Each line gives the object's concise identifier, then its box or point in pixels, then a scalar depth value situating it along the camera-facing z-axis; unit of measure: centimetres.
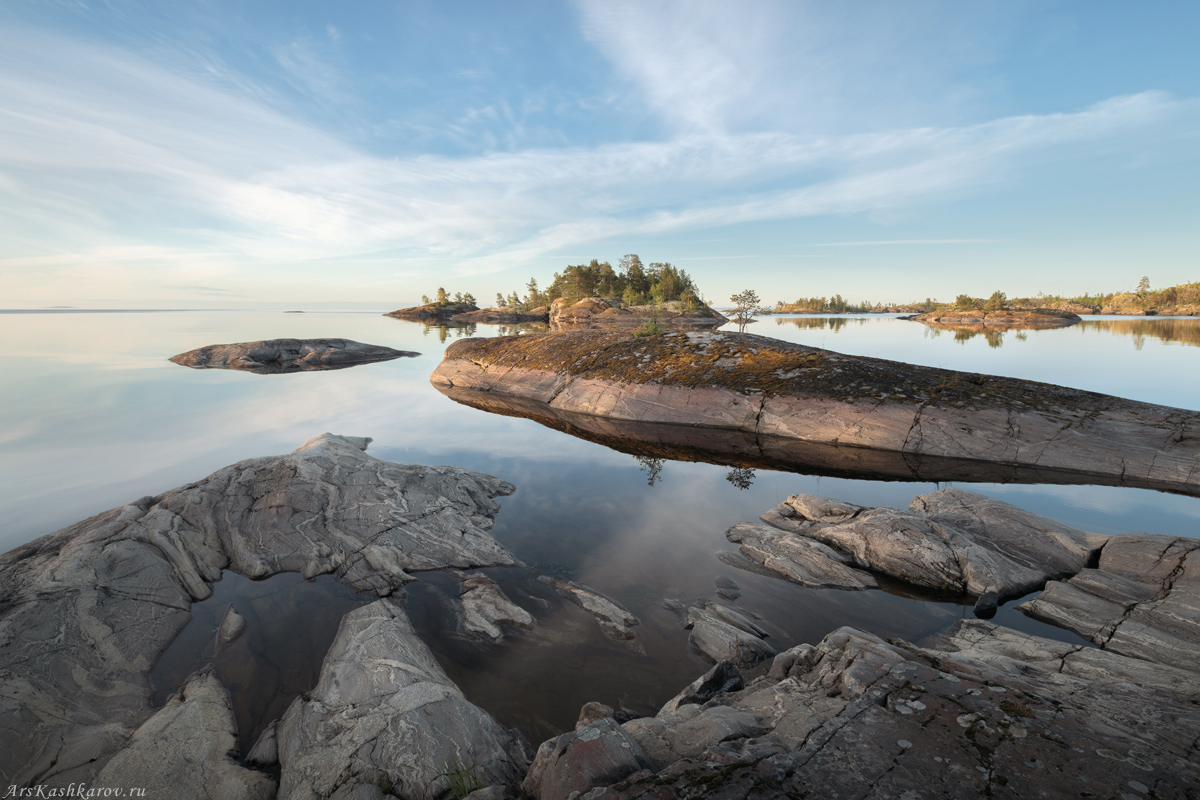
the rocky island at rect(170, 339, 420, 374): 4022
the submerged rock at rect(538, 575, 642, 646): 749
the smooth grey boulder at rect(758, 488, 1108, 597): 841
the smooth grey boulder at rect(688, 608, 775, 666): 674
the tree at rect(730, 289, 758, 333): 6881
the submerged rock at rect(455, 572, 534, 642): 761
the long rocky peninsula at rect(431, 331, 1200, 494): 1417
